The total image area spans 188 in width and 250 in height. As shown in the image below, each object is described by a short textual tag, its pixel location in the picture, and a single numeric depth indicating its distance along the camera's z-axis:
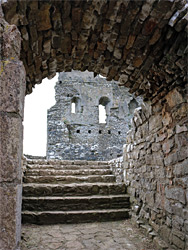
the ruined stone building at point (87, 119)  11.87
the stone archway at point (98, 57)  1.66
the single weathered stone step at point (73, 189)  4.83
